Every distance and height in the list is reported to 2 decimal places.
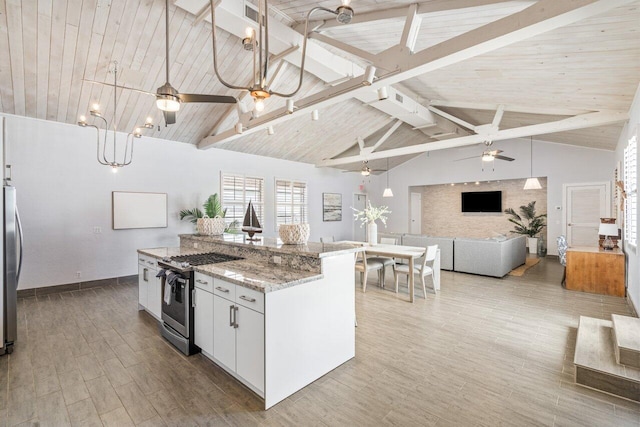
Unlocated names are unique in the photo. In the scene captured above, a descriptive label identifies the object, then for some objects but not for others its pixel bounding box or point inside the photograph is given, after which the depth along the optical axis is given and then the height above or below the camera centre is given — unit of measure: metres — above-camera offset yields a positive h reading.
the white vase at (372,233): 5.45 -0.41
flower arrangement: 5.34 -0.06
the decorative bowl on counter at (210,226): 4.41 -0.23
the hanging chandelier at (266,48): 1.94 +1.07
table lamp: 4.93 -0.36
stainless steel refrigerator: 2.84 -0.63
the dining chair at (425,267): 4.69 -0.94
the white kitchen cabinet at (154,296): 3.54 -1.05
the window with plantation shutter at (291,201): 8.76 +0.29
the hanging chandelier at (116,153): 4.75 +1.11
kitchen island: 2.13 -0.84
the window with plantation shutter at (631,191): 3.74 +0.27
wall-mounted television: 10.08 +0.33
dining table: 4.56 -0.70
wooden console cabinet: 4.87 -1.03
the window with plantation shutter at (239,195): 7.50 +0.43
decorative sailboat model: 3.57 -0.16
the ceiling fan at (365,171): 7.75 +1.05
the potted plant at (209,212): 6.38 -0.02
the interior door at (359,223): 11.51 -0.48
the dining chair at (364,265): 4.92 -0.93
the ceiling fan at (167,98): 2.24 +0.87
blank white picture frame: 5.74 +0.02
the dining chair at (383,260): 5.32 -0.92
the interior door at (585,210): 7.72 +0.02
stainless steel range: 2.82 -0.88
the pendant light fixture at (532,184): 7.00 +0.63
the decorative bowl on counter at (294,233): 3.07 -0.23
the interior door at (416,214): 11.57 -0.13
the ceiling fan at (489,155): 6.30 +1.21
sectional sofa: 6.06 -0.90
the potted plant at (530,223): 9.17 -0.39
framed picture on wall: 10.19 +0.14
